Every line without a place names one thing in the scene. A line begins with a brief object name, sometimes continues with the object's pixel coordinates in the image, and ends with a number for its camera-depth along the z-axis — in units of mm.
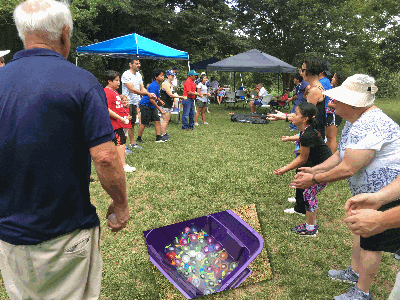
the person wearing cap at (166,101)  8164
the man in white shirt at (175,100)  10672
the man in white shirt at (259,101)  14389
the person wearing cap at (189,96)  9477
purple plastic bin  2520
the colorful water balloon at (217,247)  2984
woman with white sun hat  1931
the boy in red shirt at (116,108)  4898
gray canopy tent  12781
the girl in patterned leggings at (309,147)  3119
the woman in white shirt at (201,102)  10430
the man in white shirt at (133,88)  6836
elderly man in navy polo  1252
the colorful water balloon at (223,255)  2904
